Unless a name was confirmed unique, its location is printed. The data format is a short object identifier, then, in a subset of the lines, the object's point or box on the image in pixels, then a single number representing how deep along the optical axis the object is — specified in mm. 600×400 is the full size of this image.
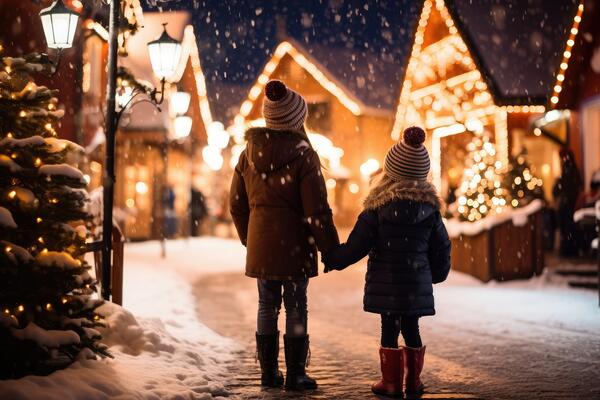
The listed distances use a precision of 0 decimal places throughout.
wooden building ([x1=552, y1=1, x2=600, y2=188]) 15859
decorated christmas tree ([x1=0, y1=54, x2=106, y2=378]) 4781
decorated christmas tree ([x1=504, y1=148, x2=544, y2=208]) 15875
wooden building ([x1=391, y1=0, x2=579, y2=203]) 18734
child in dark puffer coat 5379
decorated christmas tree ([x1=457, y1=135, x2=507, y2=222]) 15547
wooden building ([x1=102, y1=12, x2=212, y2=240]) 25372
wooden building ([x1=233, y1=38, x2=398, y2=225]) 37438
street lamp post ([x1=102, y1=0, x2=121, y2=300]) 7641
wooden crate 13211
